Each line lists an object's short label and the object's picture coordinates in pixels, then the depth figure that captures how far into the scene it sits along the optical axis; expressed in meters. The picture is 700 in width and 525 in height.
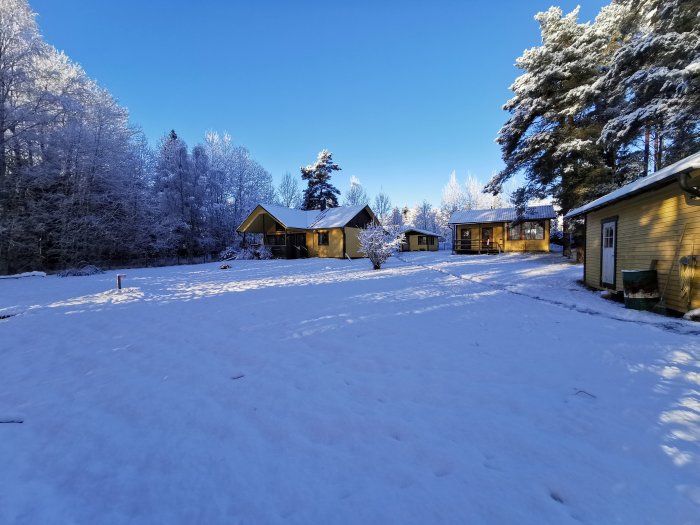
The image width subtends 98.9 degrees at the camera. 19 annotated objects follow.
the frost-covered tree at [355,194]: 59.78
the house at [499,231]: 27.25
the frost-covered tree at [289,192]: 46.22
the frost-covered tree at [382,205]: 64.56
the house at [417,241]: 45.69
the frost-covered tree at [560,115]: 14.88
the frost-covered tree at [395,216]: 64.86
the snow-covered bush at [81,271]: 15.96
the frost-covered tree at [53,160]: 16.09
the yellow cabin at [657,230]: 6.18
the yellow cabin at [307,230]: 26.77
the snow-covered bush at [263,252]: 27.22
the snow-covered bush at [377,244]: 16.77
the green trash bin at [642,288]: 6.97
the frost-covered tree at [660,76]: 8.64
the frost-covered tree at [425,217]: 70.56
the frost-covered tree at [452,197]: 66.19
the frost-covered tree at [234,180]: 33.50
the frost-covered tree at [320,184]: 40.09
